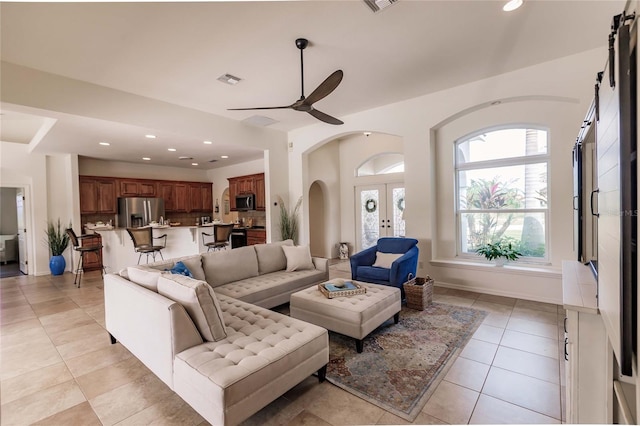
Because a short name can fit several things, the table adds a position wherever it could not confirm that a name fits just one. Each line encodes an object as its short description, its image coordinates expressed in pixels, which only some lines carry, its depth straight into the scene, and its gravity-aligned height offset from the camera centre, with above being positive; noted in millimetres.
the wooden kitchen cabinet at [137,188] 7782 +745
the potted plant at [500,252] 4281 -713
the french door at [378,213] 6957 -109
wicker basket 3734 -1155
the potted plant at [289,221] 6309 -240
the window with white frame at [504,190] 4285 +251
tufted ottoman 2699 -1028
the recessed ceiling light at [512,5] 2479 +1774
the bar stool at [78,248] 5539 -648
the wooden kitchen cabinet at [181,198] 8914 +480
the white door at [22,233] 6468 -376
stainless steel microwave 8125 +284
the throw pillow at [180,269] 3066 -619
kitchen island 5957 -674
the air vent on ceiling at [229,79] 3725 +1780
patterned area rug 2104 -1369
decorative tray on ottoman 3066 -878
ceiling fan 2805 +1241
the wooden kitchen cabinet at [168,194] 8547 +593
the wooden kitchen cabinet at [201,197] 9305 +521
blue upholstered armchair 3884 -816
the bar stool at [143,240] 5348 -490
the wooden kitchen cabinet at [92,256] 6598 -962
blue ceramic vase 6207 -1070
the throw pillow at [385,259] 4270 -777
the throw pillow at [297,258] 4363 -739
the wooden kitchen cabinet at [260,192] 7934 +544
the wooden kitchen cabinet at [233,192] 8656 +618
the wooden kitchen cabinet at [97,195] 7074 +515
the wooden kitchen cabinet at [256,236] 7645 -683
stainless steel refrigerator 7703 +79
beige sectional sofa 1663 -940
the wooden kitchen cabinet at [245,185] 8188 +789
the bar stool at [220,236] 6039 -522
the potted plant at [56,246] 6219 -675
